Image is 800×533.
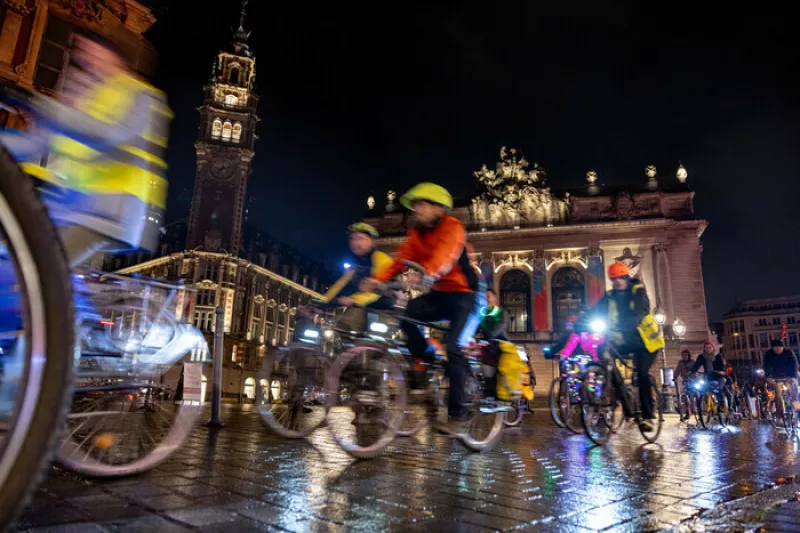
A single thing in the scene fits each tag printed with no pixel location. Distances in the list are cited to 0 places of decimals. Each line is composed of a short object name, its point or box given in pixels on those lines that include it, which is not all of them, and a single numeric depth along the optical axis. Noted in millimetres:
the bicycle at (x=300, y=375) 5195
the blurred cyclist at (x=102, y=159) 3137
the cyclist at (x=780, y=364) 10570
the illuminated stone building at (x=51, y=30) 13719
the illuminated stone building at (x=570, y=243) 35531
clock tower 49812
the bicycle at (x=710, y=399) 11602
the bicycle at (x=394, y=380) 4500
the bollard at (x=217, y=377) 7477
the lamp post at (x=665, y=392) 18241
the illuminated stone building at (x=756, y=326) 94750
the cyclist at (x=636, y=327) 6383
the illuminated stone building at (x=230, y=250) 48562
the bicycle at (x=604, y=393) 6375
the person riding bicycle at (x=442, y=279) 4492
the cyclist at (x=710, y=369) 11648
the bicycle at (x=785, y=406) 10547
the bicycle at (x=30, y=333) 1196
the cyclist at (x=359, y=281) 4719
